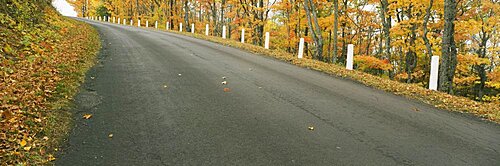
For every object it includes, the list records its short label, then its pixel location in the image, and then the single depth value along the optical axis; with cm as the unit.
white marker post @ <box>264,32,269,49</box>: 1684
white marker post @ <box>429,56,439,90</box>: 900
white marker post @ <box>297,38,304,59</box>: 1409
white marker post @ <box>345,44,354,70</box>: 1169
